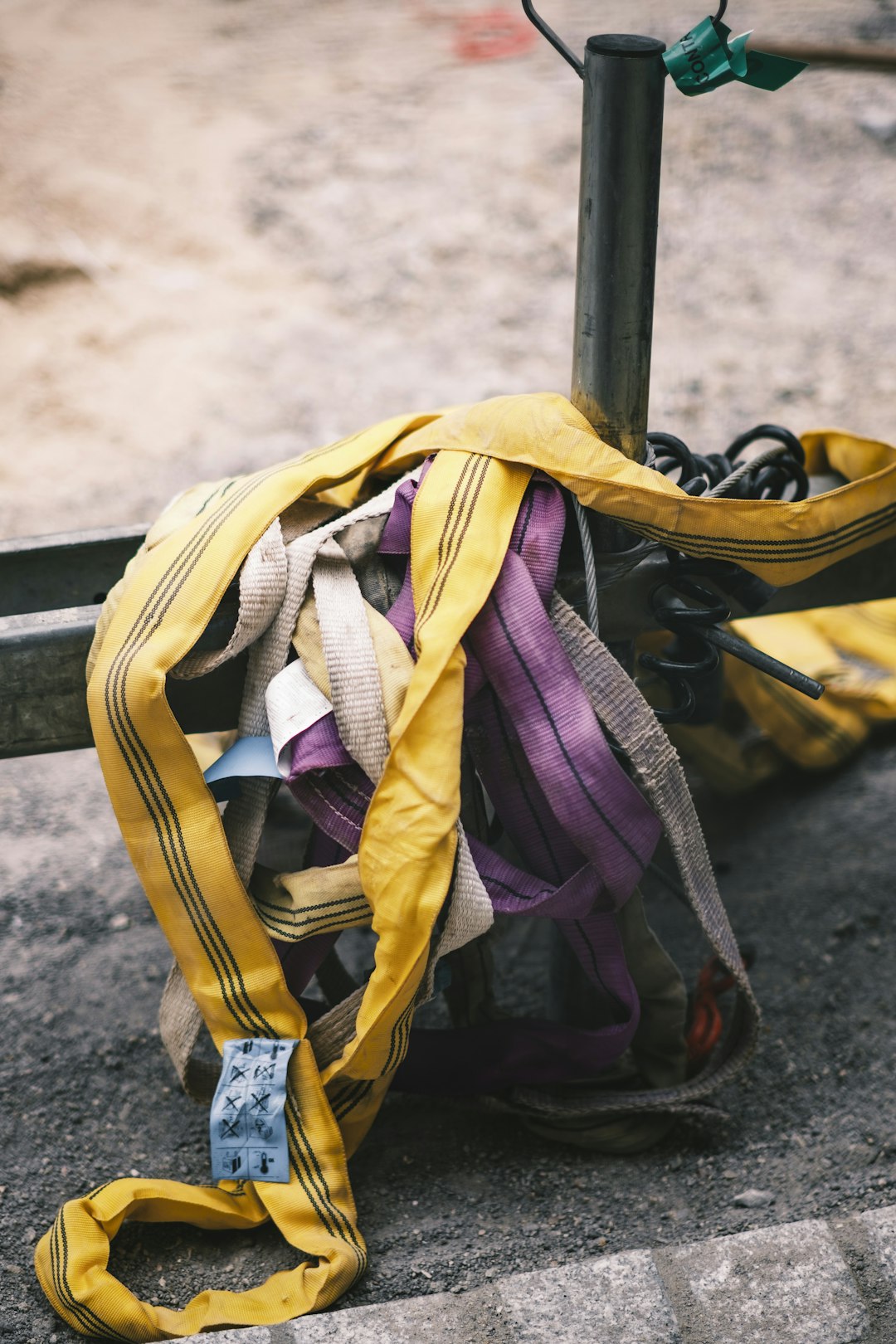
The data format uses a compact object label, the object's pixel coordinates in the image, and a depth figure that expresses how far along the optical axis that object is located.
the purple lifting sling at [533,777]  2.62
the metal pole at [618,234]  2.57
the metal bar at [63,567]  2.89
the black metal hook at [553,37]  2.60
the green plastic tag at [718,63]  2.55
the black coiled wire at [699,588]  2.73
